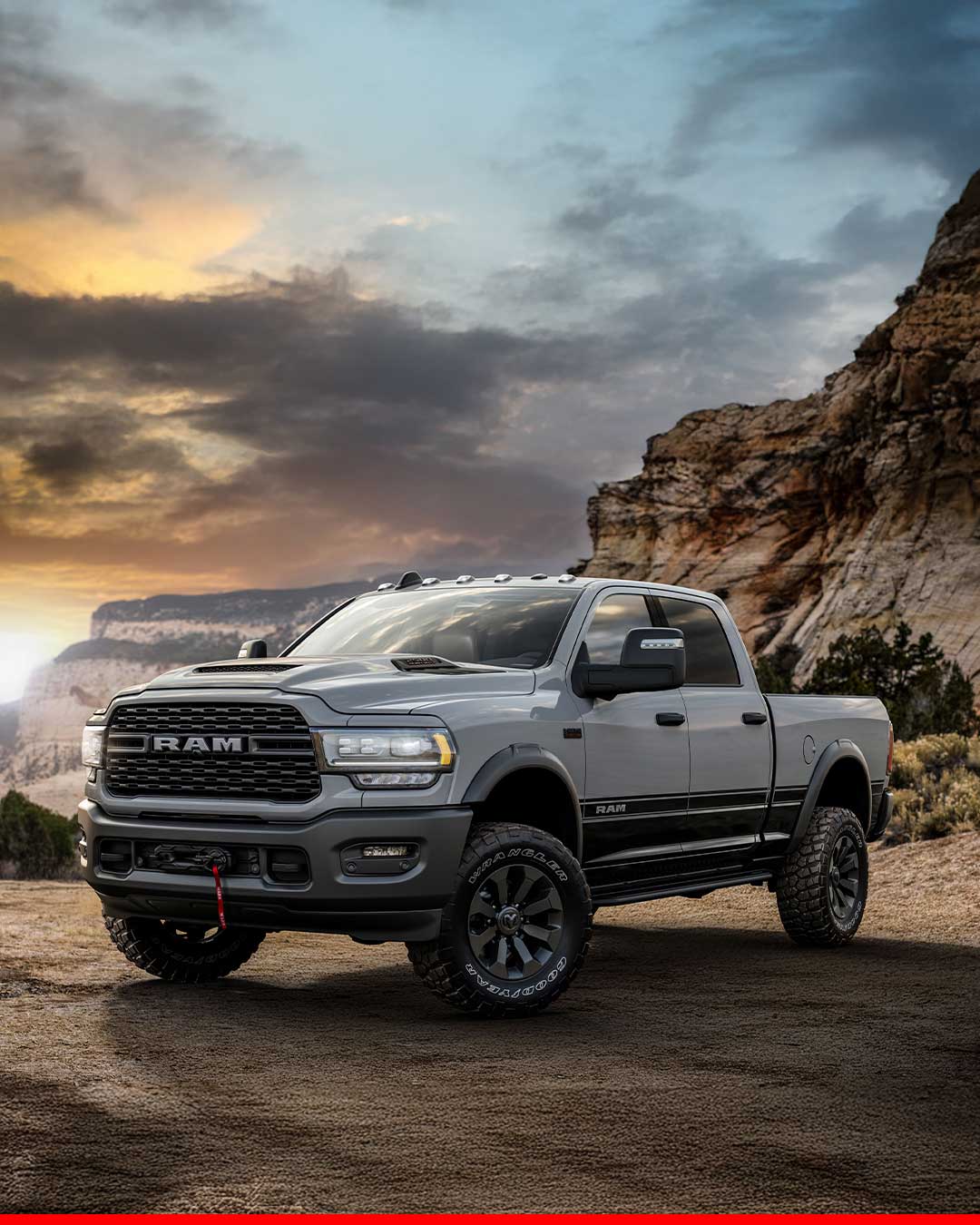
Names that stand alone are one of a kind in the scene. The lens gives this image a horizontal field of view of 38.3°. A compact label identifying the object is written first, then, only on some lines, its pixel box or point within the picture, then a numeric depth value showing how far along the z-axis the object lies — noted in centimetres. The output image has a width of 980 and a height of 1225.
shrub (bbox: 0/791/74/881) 3303
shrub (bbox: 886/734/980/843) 1645
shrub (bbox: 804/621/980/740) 2795
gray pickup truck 656
